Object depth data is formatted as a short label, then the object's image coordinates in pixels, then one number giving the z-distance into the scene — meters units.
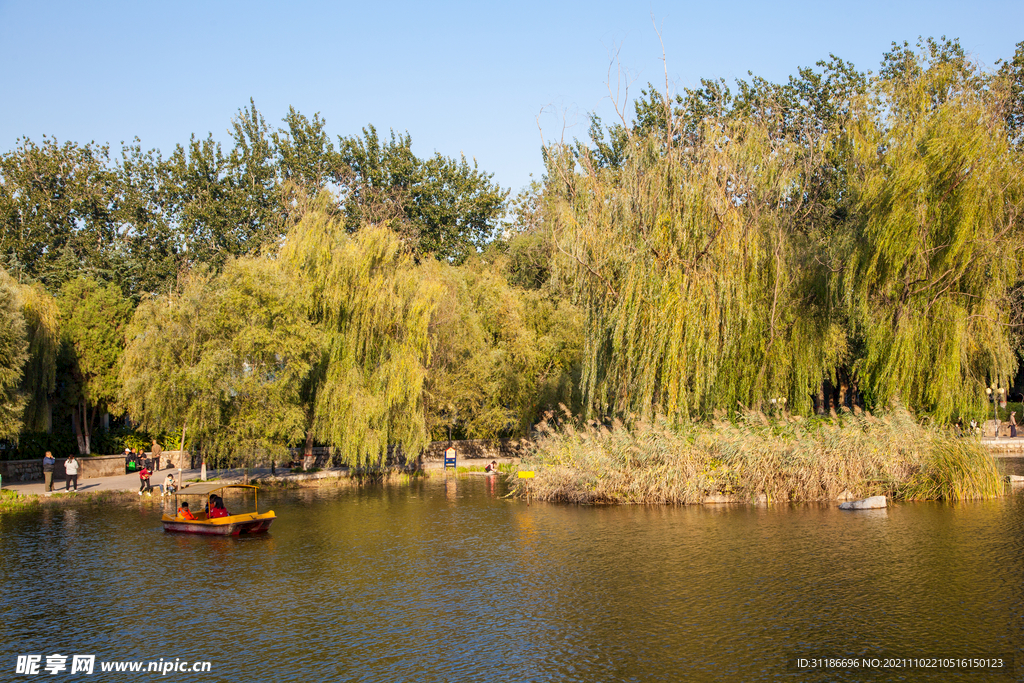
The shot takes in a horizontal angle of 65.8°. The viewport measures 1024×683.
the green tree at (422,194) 57.28
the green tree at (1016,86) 45.22
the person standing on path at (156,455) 37.59
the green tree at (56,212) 47.22
